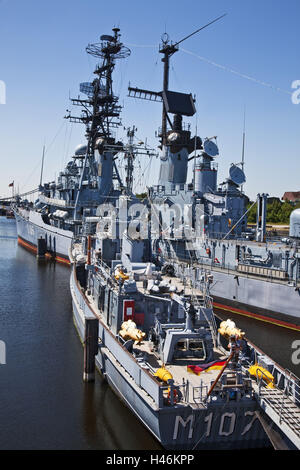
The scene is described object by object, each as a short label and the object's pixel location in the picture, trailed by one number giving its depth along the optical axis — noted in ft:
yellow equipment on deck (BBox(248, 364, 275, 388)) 42.68
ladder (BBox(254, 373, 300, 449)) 35.25
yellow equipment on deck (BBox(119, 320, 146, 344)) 50.26
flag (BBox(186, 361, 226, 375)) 45.78
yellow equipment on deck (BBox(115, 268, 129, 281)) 59.06
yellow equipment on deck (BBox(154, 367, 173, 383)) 40.86
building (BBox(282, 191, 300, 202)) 335.18
